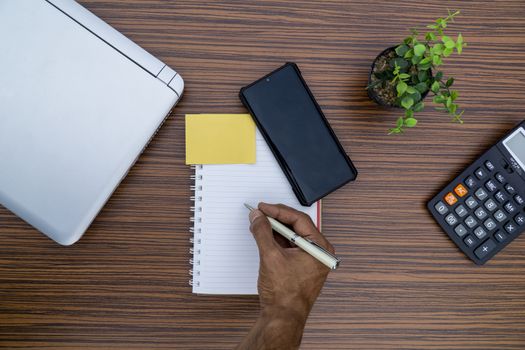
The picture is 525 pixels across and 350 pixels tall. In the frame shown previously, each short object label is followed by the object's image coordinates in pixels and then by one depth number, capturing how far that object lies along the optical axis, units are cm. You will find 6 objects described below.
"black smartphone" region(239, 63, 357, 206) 61
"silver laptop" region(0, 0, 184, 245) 54
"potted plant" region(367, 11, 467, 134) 52
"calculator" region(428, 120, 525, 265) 65
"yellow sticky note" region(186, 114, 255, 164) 63
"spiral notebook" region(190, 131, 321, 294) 63
